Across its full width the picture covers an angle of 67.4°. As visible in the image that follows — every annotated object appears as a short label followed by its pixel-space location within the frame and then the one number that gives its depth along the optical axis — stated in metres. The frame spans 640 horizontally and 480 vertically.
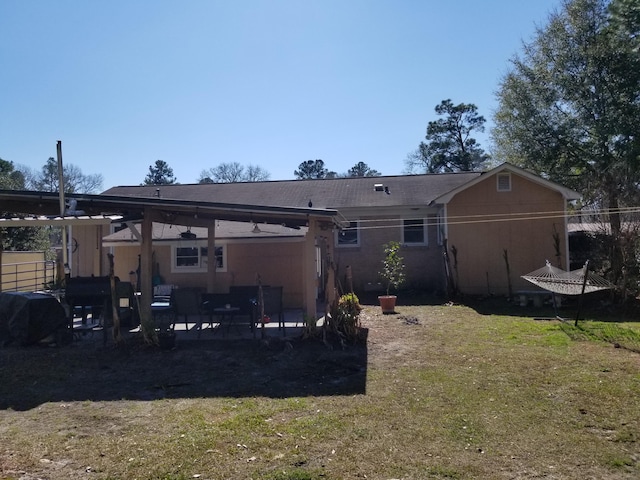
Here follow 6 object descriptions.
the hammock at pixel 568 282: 10.15
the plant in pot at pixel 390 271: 12.34
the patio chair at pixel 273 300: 9.32
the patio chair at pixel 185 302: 9.41
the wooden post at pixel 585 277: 9.30
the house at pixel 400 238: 13.34
